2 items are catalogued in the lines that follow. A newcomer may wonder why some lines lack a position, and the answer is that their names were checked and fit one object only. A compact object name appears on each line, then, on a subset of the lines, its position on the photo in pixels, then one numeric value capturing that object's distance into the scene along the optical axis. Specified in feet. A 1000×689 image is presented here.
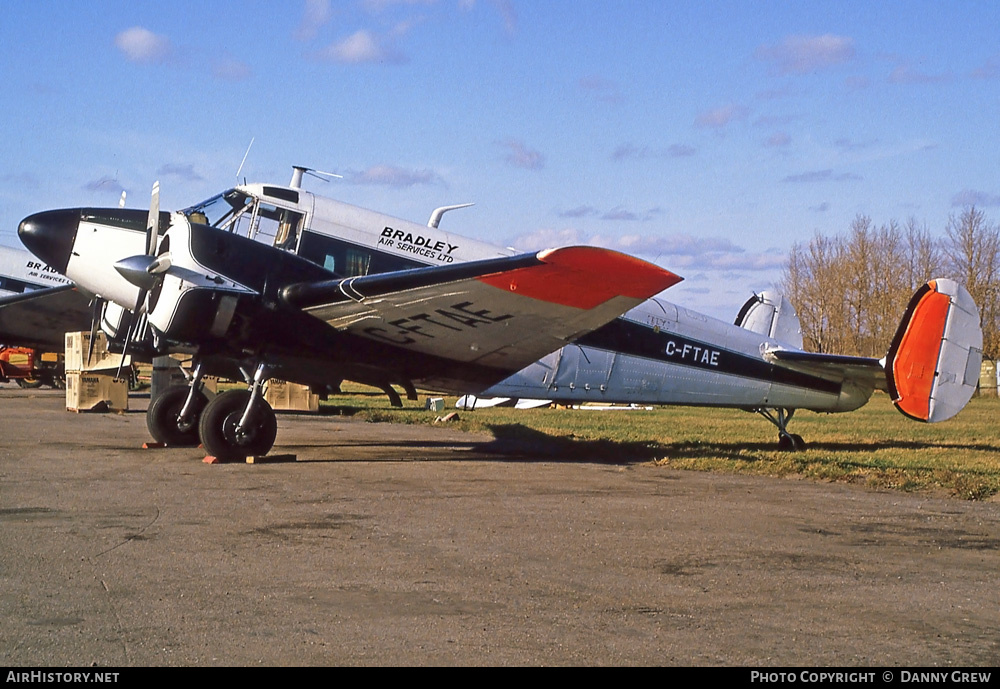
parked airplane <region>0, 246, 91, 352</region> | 69.51
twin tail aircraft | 32.32
